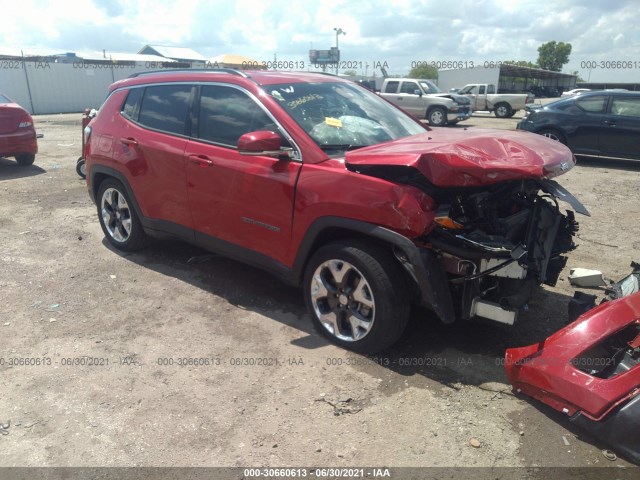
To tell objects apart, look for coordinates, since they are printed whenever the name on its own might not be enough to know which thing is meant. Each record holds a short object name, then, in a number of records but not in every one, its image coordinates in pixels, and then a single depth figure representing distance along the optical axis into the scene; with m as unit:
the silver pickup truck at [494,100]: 24.48
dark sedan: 10.13
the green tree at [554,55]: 96.44
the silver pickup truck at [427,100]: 19.22
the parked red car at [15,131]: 9.30
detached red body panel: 2.41
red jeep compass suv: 3.06
